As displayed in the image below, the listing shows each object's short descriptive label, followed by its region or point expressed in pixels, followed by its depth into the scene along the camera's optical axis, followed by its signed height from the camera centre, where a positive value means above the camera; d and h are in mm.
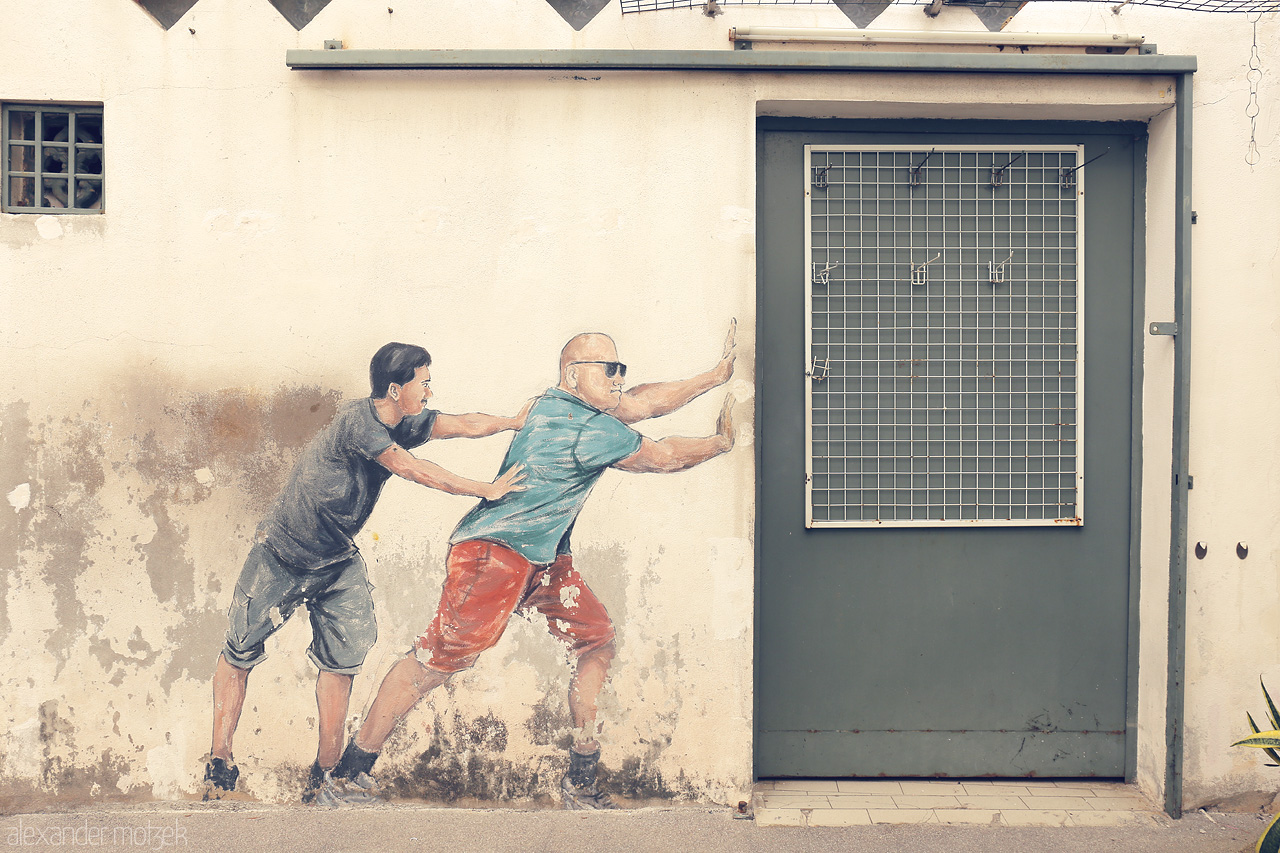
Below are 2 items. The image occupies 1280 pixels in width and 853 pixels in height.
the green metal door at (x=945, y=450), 3219 -153
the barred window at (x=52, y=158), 3045 +1113
